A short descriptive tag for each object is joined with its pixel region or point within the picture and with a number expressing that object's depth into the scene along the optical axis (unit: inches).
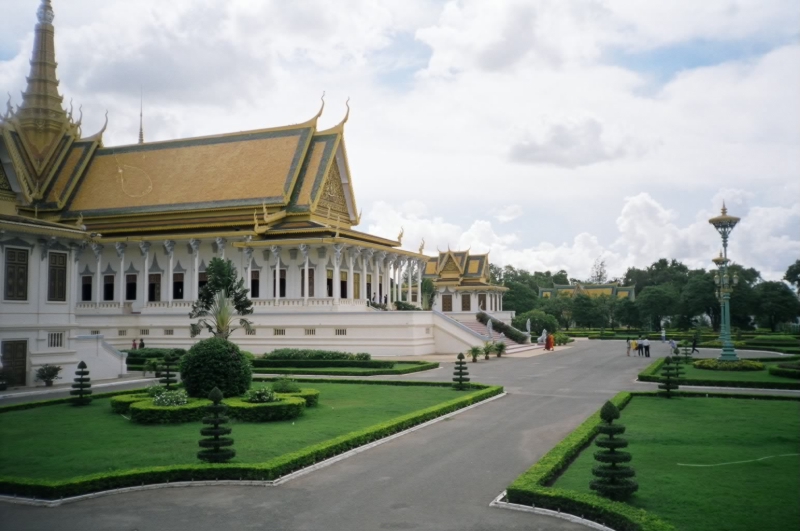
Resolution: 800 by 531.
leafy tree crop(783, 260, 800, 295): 2481.5
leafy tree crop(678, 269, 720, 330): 2442.2
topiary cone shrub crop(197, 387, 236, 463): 414.0
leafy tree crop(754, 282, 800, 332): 2276.1
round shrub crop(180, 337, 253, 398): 644.7
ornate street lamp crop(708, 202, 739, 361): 1008.2
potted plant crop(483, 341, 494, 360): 1284.4
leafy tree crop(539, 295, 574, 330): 2869.1
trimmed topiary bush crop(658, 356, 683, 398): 730.7
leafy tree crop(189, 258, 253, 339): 919.0
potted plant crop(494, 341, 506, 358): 1342.9
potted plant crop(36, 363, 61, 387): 878.4
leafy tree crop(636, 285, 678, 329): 2615.7
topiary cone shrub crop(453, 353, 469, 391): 791.6
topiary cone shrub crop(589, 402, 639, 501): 335.6
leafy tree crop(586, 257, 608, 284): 4694.9
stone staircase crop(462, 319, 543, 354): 1543.1
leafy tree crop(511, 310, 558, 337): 2096.5
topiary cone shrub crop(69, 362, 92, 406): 716.7
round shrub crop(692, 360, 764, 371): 997.8
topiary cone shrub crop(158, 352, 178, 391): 758.1
